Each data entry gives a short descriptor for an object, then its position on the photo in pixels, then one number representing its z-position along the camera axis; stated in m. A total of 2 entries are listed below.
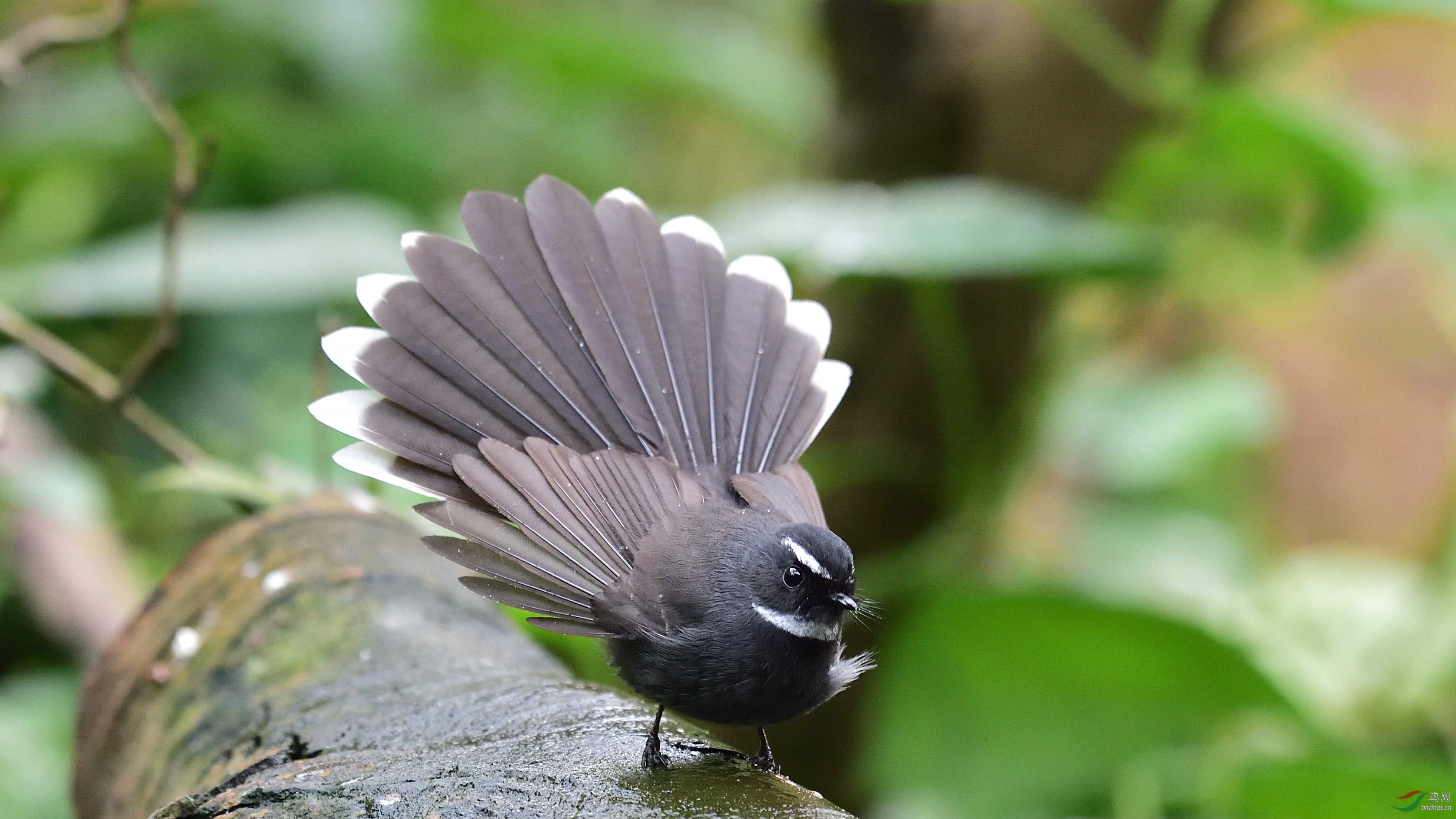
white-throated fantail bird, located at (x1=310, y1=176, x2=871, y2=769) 2.86
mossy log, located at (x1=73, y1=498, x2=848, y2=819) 2.32
